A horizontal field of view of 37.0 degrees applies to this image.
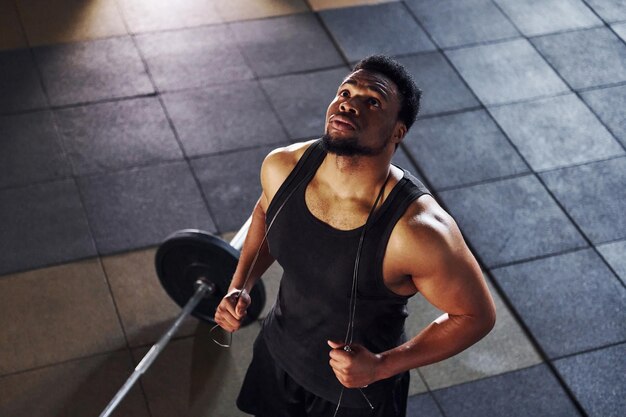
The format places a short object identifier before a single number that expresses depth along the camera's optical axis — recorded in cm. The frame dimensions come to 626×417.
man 228
